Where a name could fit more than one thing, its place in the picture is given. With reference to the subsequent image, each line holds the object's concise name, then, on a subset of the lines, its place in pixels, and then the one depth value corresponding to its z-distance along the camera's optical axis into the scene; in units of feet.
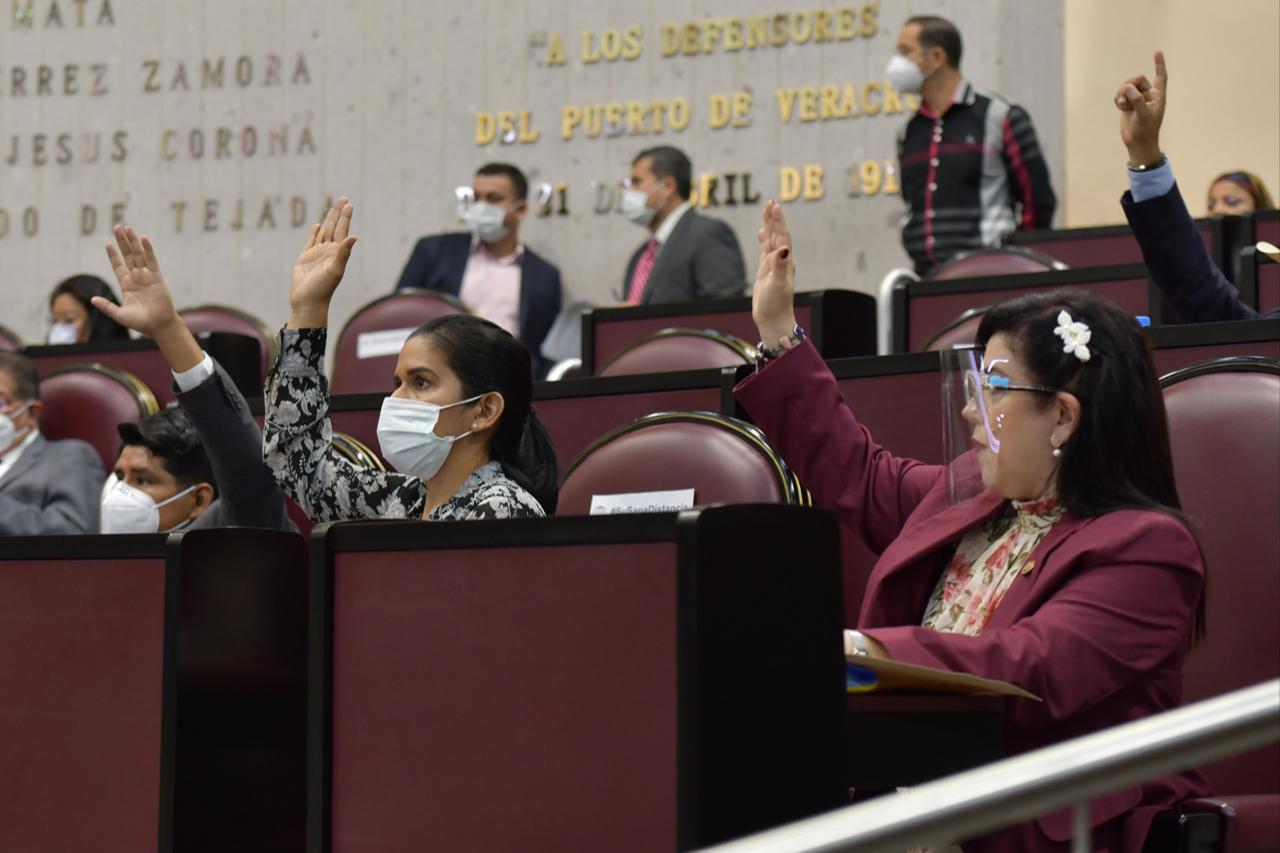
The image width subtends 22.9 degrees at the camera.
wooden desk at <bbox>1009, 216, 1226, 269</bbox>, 27.86
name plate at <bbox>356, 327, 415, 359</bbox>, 27.55
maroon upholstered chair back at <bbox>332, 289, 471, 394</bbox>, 27.39
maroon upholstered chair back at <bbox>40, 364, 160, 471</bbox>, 24.49
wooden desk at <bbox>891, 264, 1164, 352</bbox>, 21.77
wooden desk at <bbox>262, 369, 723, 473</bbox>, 17.88
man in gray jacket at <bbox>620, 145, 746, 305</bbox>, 32.70
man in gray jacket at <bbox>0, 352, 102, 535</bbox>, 22.91
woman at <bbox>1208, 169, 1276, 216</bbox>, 29.60
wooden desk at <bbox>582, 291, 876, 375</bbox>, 22.08
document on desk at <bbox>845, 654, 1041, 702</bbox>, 9.62
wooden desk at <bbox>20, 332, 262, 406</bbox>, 26.12
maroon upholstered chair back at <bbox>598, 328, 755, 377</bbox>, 20.34
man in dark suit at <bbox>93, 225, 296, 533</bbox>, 17.13
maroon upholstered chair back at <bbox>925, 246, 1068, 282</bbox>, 24.96
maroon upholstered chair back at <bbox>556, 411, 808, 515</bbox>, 13.90
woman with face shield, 10.87
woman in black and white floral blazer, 15.80
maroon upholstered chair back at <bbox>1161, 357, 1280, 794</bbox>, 13.00
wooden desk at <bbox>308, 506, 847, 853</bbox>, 9.46
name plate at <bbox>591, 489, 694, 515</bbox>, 13.95
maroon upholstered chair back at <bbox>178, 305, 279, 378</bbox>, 29.98
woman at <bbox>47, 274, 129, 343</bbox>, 31.87
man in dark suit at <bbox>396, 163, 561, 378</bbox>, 34.82
